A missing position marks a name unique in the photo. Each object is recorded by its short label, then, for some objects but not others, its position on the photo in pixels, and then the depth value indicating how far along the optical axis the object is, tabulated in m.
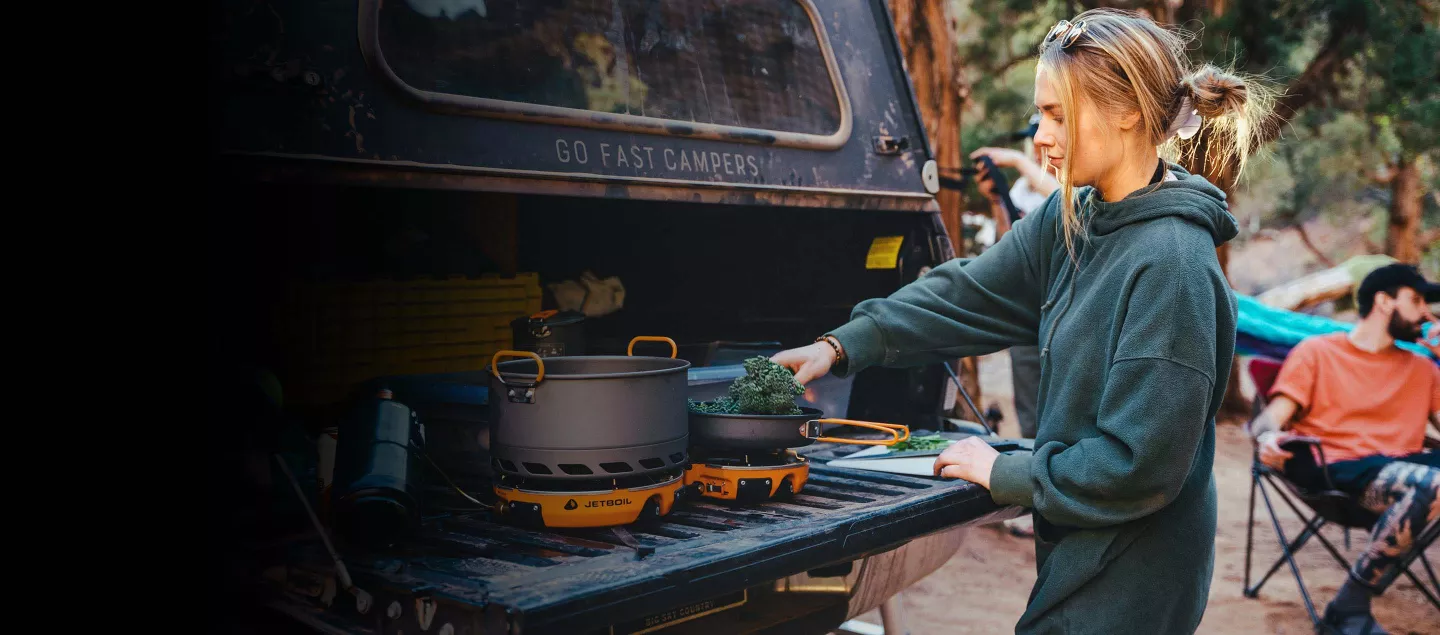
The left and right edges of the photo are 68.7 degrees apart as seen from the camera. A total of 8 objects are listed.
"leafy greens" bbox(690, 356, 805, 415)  2.20
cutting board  2.45
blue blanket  5.91
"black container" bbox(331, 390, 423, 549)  1.85
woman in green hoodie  1.80
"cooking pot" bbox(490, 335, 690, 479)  1.89
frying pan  2.16
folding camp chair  4.68
